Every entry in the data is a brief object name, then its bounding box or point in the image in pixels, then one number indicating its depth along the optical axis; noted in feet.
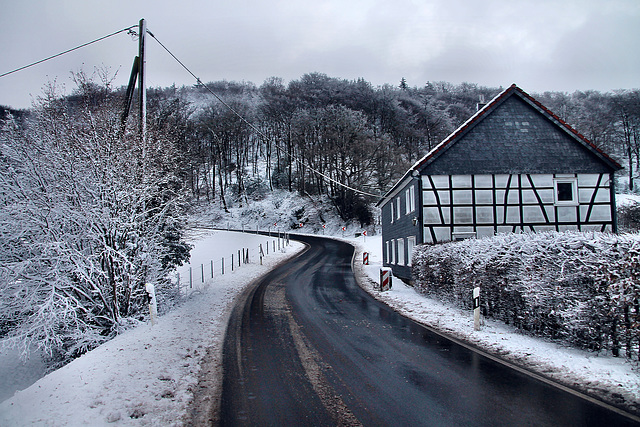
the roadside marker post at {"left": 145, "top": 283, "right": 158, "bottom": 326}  32.73
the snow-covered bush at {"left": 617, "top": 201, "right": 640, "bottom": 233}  103.34
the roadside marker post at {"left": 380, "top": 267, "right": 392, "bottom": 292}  54.70
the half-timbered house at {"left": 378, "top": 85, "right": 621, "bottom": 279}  64.85
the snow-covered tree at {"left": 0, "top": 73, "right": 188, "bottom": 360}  31.55
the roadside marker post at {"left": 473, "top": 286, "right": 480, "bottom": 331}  30.37
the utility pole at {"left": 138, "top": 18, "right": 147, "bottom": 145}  38.88
